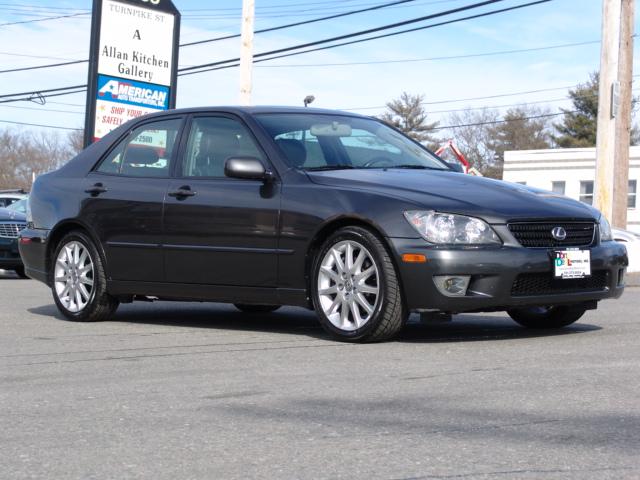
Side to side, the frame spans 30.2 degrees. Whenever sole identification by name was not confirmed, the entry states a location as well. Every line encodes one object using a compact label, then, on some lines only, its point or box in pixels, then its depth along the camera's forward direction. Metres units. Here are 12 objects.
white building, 49.12
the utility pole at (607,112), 19.09
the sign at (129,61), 22.09
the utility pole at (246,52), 22.91
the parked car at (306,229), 7.13
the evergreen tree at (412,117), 104.62
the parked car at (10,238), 16.98
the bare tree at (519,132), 93.31
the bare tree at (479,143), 94.75
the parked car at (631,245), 20.17
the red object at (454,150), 22.00
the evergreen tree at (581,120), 83.56
